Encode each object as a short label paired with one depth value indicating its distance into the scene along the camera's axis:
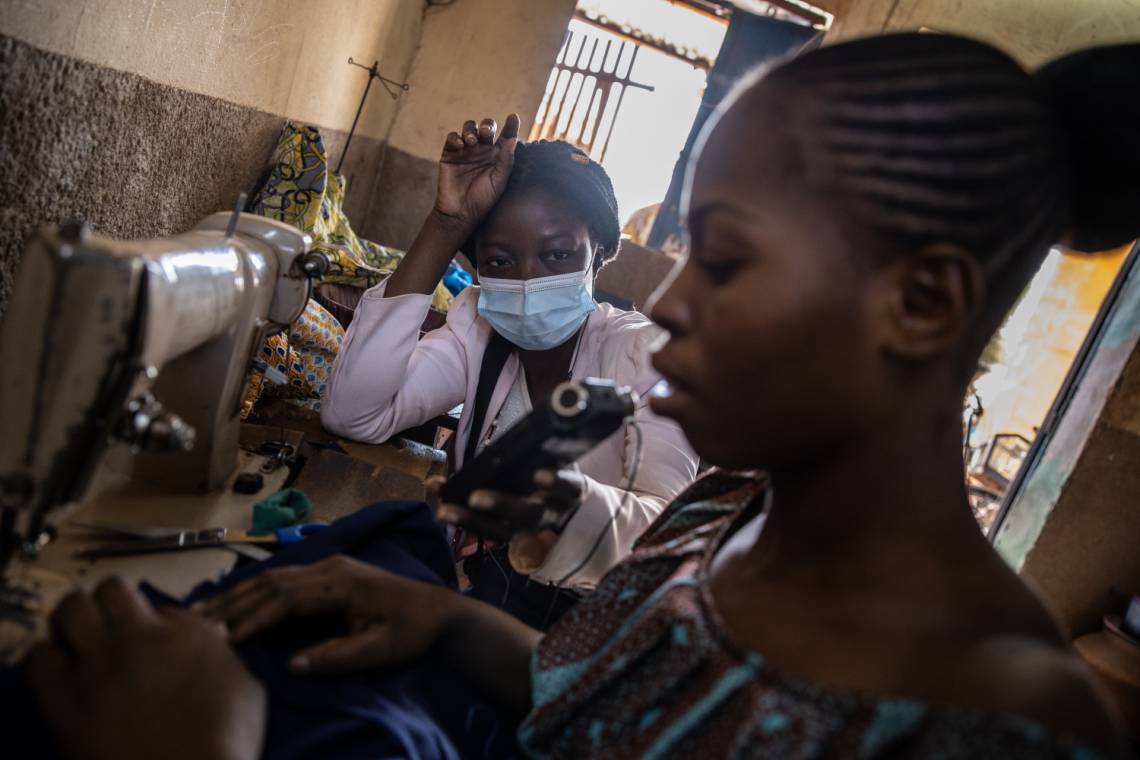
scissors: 1.12
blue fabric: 0.84
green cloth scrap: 1.32
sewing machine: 0.86
